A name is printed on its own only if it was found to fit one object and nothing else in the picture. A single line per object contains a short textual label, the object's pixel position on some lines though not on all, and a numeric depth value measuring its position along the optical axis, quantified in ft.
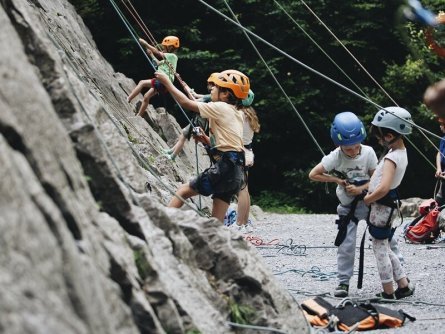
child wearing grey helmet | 21.81
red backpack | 36.70
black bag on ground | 18.56
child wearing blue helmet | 22.45
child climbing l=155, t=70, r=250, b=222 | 23.61
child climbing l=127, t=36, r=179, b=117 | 45.03
